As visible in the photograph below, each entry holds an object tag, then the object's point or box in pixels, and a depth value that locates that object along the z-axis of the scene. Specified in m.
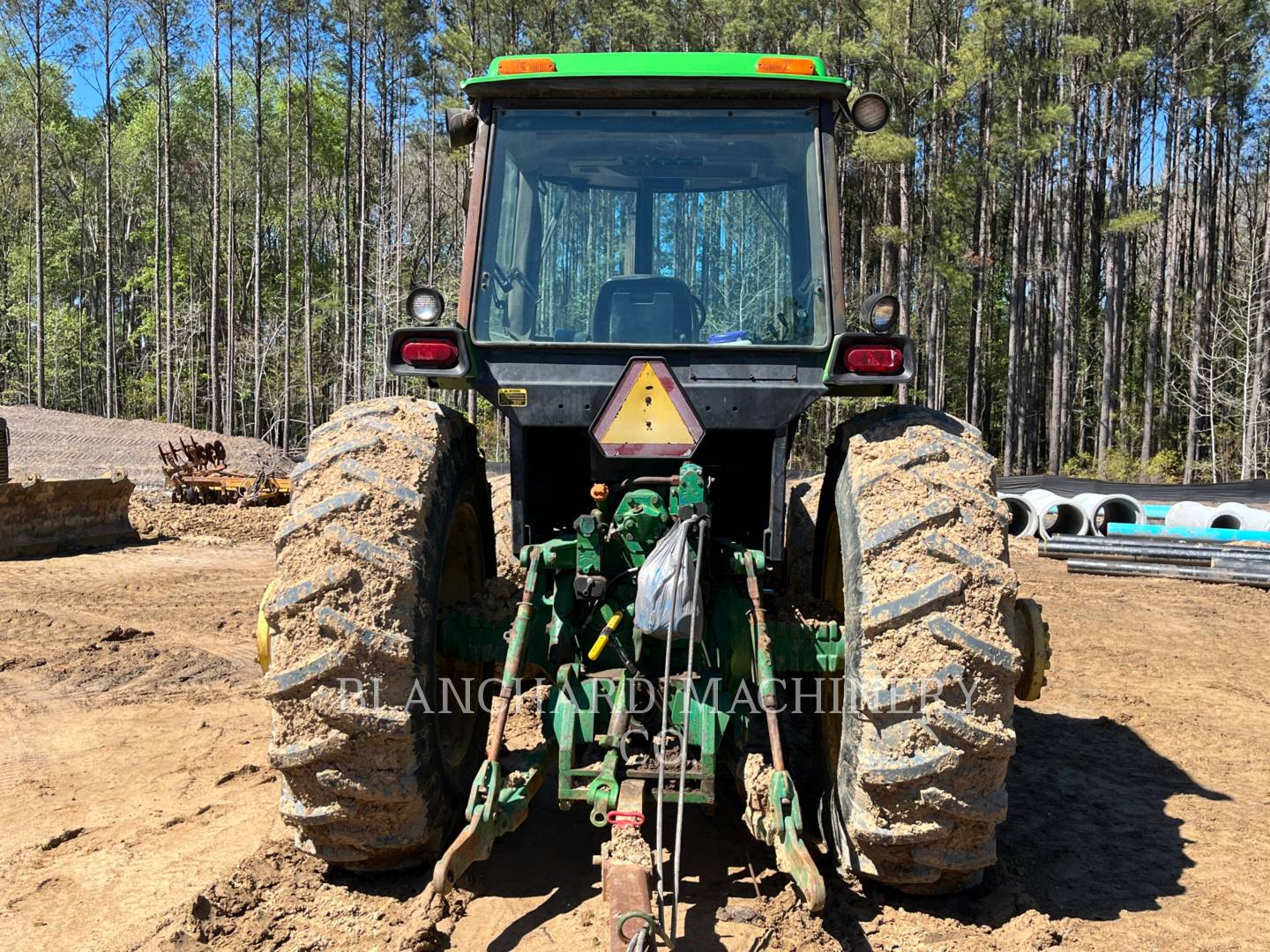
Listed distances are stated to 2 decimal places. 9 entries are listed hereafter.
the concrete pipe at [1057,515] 14.77
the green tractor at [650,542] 3.00
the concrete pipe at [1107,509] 14.37
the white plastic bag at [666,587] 3.26
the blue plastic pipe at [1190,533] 12.66
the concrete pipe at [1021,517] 15.02
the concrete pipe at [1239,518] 13.78
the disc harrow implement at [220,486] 17.81
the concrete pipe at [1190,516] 14.05
